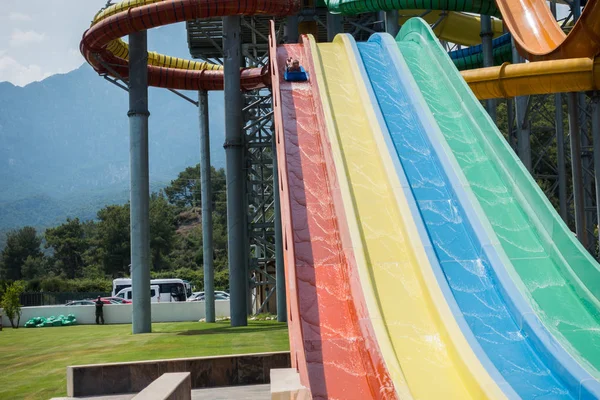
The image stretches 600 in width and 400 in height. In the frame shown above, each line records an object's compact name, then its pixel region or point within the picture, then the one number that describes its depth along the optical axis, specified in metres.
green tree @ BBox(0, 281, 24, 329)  28.84
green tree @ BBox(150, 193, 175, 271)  80.25
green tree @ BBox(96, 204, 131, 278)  77.12
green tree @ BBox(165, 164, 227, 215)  111.75
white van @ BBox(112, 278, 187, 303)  39.03
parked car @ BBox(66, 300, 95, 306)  37.78
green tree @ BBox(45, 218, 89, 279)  82.75
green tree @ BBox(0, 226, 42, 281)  82.94
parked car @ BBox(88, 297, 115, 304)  35.47
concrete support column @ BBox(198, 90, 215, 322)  25.02
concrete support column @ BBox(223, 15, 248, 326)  20.02
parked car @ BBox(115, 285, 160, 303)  38.12
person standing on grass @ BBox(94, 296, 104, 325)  30.42
